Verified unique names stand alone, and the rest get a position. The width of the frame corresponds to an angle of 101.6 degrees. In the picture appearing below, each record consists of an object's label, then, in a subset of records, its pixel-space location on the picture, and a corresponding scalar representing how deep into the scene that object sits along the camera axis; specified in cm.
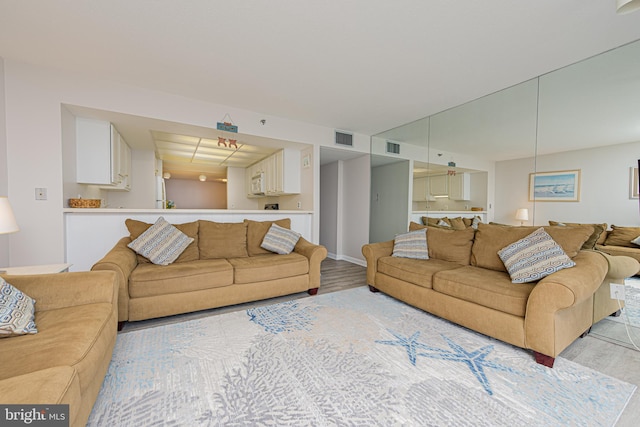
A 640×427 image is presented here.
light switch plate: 267
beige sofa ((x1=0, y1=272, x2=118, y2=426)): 91
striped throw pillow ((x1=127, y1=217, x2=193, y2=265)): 276
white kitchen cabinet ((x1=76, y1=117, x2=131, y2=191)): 321
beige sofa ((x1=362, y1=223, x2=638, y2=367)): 183
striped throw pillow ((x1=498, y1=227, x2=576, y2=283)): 209
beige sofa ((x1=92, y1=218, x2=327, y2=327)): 239
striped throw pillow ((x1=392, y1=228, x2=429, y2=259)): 326
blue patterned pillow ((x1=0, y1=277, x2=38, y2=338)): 129
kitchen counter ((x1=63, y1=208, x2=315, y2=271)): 292
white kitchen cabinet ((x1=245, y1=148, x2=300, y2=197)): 476
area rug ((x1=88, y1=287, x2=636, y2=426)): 139
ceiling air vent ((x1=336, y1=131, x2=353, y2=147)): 462
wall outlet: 230
